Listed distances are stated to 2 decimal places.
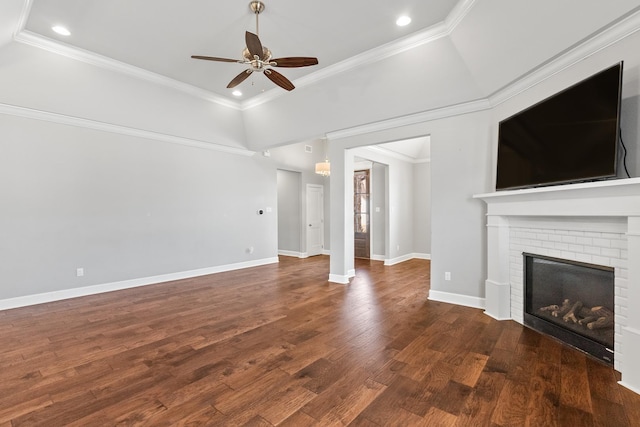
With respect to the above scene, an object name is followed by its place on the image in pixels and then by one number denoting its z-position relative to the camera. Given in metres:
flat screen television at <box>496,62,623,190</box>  2.26
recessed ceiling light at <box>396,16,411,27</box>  3.22
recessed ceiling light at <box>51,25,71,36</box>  3.43
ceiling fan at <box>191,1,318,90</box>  2.90
